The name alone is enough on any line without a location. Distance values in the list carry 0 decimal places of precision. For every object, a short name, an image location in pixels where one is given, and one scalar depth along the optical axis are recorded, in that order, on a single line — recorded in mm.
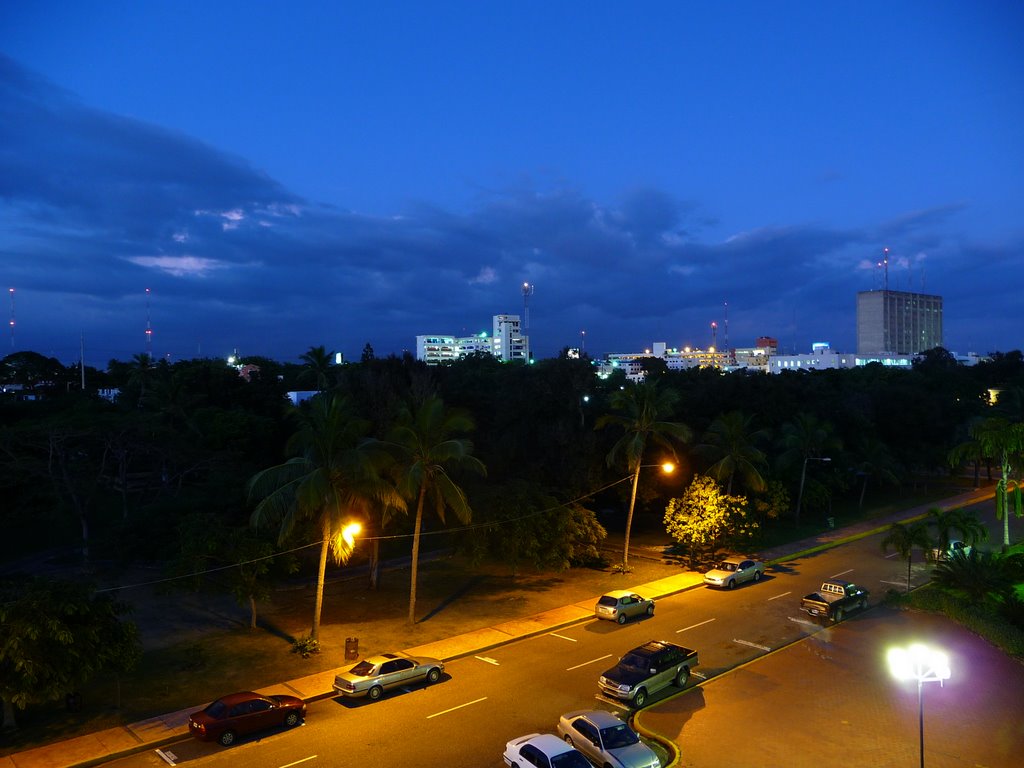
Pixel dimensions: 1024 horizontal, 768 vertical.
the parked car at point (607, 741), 14961
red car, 16625
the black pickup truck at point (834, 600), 26984
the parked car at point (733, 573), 31531
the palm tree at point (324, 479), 22047
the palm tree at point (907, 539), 32062
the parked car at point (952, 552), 31328
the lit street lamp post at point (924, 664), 13531
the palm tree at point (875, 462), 52156
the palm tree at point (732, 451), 38406
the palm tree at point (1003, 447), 35688
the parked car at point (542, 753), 14031
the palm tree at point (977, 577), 29078
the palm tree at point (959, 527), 32188
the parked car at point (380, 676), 19328
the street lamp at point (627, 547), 34812
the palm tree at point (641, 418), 33344
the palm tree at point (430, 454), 24703
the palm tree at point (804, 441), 45875
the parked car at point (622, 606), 26422
